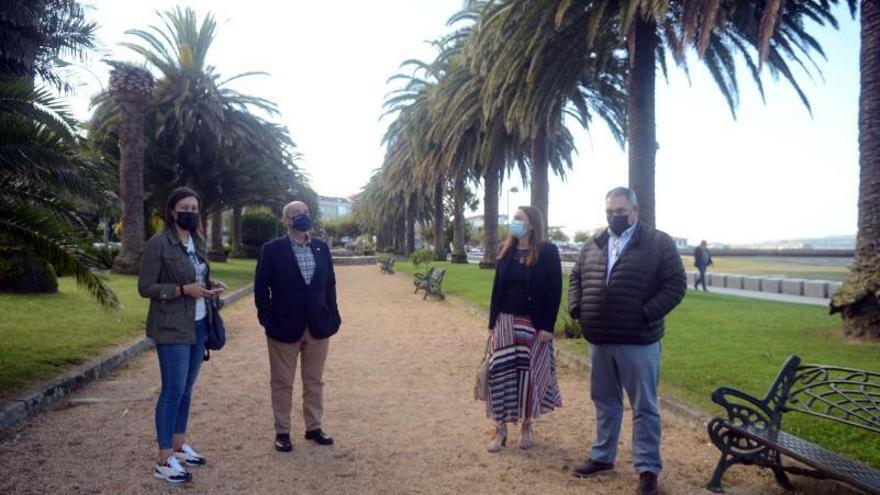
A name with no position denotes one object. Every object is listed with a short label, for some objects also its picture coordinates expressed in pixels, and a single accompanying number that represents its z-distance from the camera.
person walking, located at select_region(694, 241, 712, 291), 22.23
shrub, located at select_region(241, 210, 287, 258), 49.44
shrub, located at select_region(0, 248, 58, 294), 13.03
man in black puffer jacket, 4.10
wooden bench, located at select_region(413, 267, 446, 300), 17.88
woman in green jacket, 4.20
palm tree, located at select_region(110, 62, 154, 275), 21.50
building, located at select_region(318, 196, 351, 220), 192.00
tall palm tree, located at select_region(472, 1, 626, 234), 14.38
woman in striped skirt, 4.88
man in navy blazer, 4.85
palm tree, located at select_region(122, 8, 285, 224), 28.97
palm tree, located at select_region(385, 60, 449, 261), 29.61
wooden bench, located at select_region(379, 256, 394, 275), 32.97
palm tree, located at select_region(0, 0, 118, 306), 5.89
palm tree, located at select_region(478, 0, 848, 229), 13.22
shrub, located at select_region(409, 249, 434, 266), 30.35
